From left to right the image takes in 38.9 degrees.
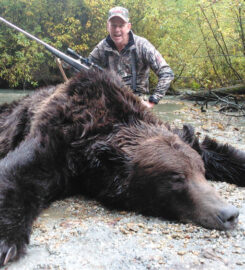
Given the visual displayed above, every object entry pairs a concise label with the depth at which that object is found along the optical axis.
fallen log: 10.05
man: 5.42
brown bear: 2.38
